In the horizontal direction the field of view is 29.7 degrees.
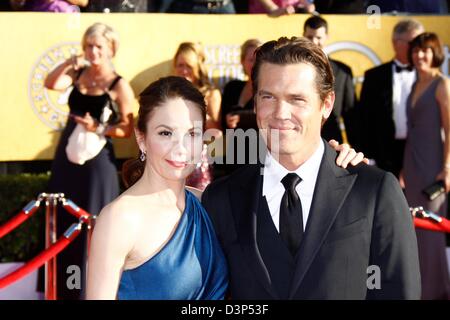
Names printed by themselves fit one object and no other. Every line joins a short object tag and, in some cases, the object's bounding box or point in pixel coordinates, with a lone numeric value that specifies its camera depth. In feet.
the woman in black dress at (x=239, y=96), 20.31
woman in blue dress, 9.42
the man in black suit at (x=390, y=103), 21.97
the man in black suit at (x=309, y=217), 8.85
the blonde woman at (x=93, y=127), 20.22
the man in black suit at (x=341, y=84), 21.25
